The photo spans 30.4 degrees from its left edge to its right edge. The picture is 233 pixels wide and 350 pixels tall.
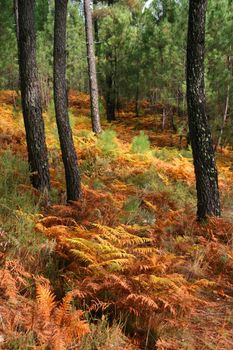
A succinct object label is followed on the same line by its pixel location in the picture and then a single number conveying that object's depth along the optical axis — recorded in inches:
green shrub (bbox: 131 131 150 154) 525.6
